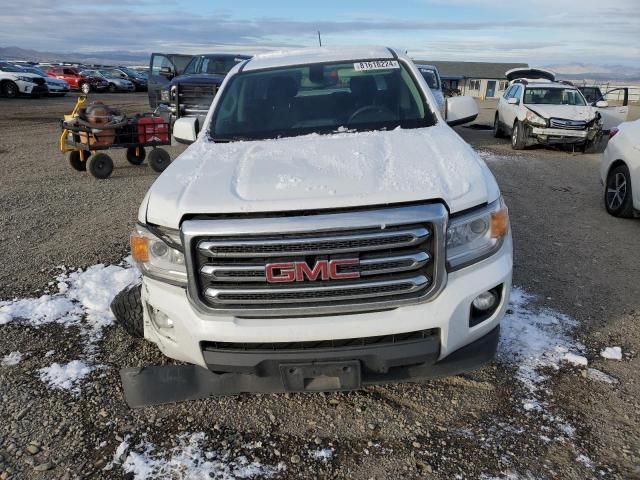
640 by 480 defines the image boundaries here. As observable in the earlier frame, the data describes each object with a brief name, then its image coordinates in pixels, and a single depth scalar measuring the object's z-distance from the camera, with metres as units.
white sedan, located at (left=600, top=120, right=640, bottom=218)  6.23
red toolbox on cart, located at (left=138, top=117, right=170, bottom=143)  9.37
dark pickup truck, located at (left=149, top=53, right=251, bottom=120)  11.77
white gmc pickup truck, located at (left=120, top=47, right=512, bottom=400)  2.40
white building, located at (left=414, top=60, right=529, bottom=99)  66.81
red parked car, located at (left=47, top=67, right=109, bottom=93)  36.44
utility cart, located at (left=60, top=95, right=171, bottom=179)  8.88
